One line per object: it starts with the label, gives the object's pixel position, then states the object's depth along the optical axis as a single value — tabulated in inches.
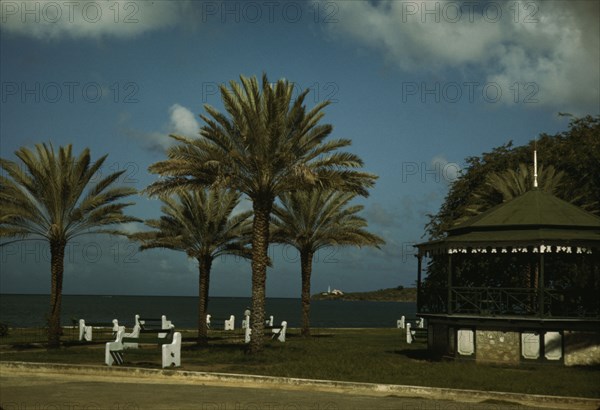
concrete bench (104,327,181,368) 869.2
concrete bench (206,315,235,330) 1952.3
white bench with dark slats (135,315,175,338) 1610.0
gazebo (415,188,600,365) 973.8
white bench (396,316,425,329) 2035.6
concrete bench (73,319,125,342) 1357.0
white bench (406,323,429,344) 1428.4
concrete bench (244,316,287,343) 1432.1
